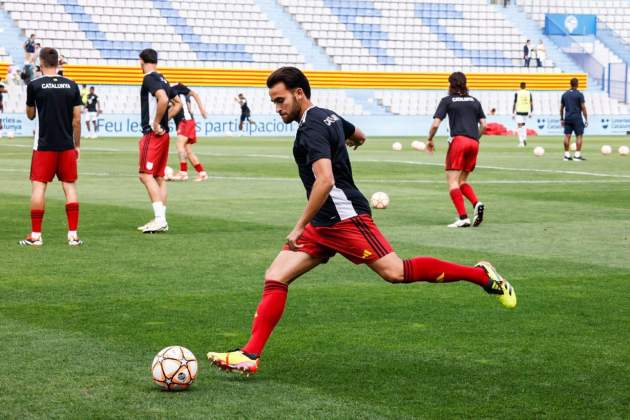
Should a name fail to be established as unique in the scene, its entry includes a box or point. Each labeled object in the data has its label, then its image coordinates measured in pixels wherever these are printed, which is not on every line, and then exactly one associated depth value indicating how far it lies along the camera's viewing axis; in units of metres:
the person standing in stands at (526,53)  59.41
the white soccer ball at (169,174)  23.75
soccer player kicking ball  6.67
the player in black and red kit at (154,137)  14.38
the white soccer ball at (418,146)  37.56
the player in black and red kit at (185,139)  23.44
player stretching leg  49.72
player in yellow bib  43.00
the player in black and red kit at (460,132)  15.78
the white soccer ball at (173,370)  6.35
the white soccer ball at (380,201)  17.77
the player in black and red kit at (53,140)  12.72
